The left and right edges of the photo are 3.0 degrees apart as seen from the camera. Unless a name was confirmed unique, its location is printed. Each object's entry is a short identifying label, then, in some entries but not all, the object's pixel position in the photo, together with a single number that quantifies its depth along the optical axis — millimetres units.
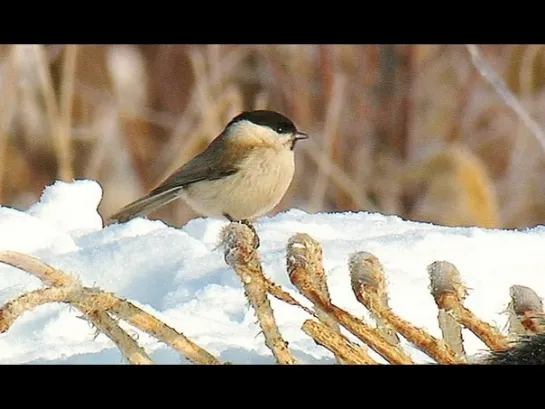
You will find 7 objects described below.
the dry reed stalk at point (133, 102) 5869
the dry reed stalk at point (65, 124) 5666
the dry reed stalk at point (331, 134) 5757
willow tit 5550
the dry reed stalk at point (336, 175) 5751
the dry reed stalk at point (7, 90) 5710
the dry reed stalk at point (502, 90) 5629
